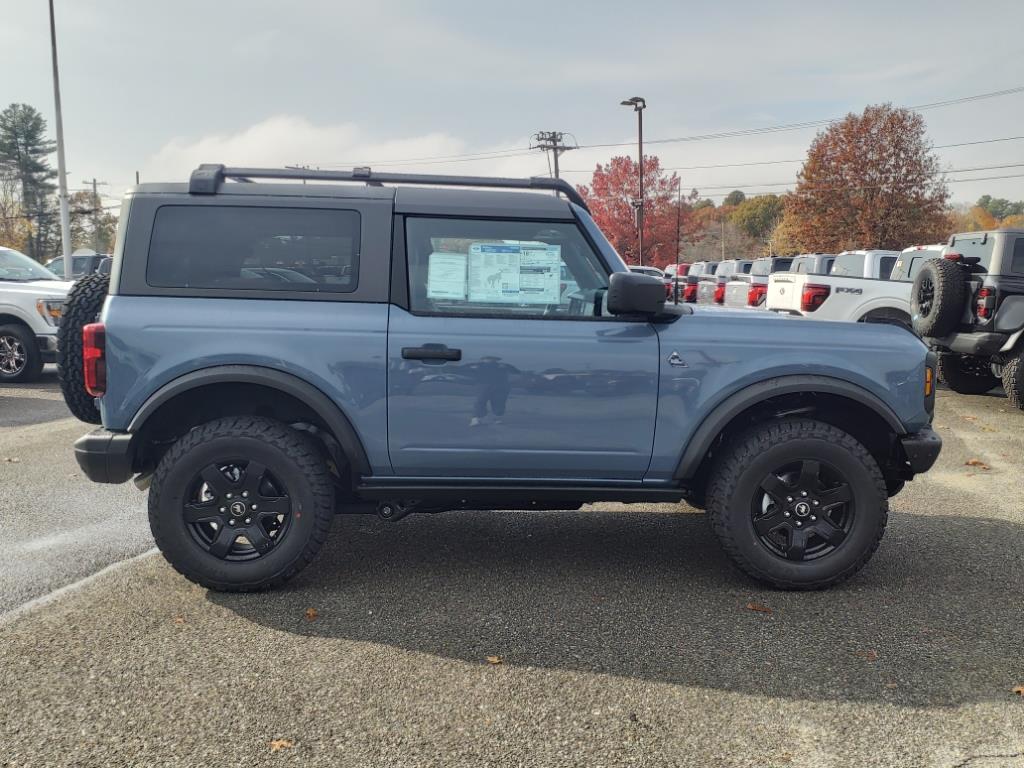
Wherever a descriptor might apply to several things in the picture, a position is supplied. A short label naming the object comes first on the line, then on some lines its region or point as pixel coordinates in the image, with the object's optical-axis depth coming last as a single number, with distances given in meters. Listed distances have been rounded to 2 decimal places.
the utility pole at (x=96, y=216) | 94.88
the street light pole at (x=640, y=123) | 44.72
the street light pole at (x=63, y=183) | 25.34
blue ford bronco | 4.02
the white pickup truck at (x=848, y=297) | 11.70
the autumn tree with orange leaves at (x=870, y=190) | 48.19
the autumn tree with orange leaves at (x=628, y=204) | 68.25
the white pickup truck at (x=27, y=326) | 11.27
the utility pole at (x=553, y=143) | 66.50
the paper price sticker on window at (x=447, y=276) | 4.16
